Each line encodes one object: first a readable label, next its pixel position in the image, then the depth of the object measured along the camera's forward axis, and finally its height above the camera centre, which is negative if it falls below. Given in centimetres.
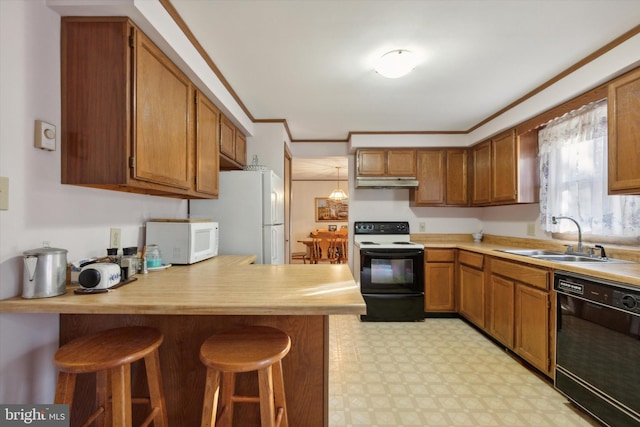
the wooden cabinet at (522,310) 205 -75
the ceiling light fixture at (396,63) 194 +103
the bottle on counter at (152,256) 175 -24
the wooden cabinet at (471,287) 293 -77
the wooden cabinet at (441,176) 375 +49
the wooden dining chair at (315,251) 625 -77
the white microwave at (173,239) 189 -15
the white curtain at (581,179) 213 +30
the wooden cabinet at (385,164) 374 +65
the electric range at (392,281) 332 -76
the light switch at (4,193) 110 +8
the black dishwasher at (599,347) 146 -74
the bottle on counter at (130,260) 142 -22
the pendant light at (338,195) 667 +45
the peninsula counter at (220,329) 131 -56
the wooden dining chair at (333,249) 624 -74
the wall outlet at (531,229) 297 -15
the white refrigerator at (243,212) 255 +3
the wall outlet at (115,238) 162 -13
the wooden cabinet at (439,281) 343 -77
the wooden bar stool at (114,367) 100 -54
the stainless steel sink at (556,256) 210 -33
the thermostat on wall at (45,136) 122 +34
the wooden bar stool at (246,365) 105 -53
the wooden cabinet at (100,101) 133 +52
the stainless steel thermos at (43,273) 111 -22
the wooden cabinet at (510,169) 289 +47
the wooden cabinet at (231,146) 259 +67
